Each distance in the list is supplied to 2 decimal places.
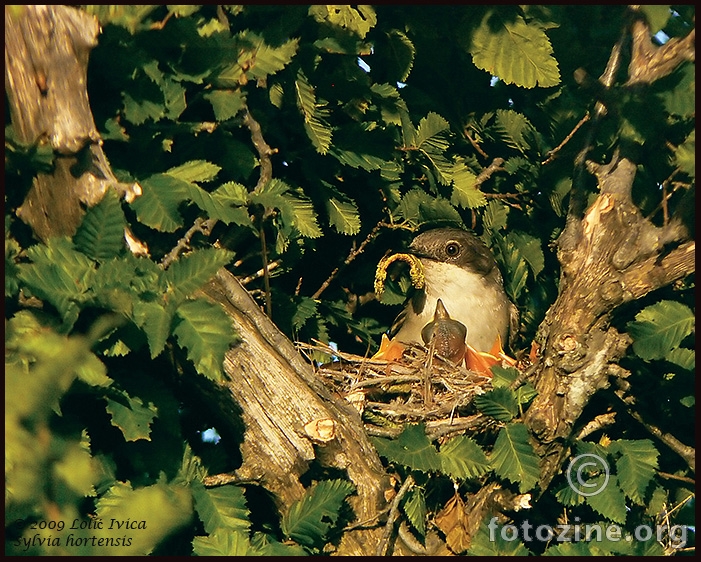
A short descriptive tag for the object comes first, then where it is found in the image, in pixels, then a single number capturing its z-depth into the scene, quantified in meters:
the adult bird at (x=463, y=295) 8.08
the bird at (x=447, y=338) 7.26
